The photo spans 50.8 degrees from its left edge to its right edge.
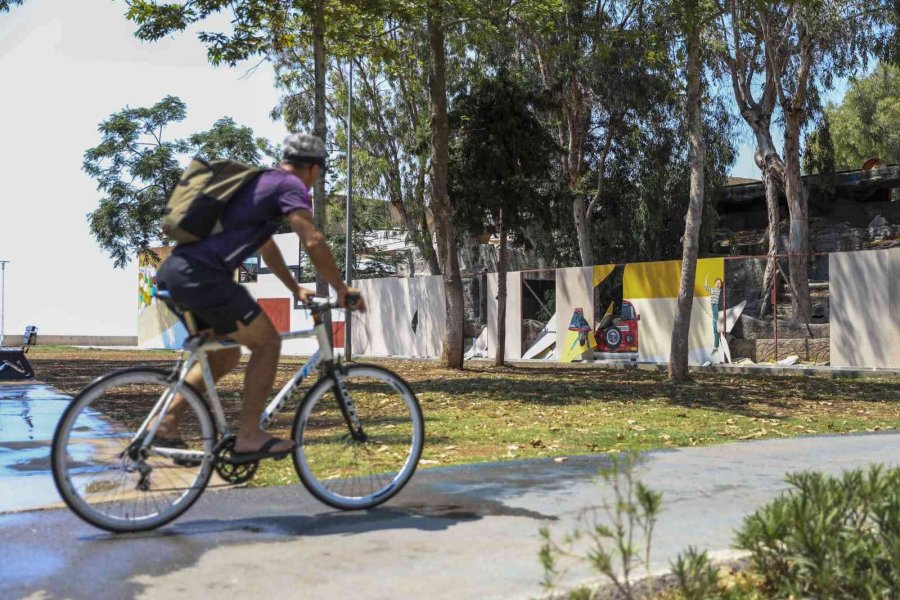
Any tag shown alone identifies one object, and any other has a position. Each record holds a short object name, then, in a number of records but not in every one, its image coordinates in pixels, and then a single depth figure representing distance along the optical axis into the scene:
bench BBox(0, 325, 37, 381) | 15.98
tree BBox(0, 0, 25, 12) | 19.75
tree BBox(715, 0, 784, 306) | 28.19
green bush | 3.09
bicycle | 4.27
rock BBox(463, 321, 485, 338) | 30.44
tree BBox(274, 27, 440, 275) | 33.88
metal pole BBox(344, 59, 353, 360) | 28.47
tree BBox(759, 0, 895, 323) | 25.23
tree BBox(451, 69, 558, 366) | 20.00
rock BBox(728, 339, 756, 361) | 20.81
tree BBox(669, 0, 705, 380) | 15.63
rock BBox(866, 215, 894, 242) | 35.75
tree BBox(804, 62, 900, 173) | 47.06
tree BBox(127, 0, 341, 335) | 15.66
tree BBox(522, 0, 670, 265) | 27.69
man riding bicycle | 4.23
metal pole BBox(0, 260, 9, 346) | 47.06
